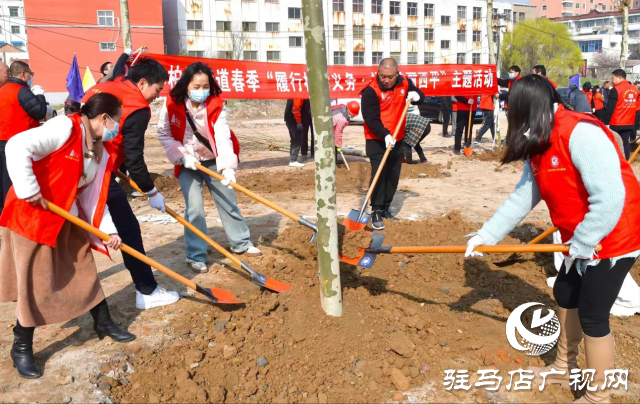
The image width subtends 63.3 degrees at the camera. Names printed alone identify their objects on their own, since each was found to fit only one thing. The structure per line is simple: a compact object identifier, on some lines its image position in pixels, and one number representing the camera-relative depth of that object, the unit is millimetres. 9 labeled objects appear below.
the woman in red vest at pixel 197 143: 4535
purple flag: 8883
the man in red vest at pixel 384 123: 5918
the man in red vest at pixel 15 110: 5246
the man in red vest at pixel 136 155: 3750
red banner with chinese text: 10031
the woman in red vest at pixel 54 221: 2898
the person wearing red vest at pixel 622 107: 9782
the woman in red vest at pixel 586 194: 2367
